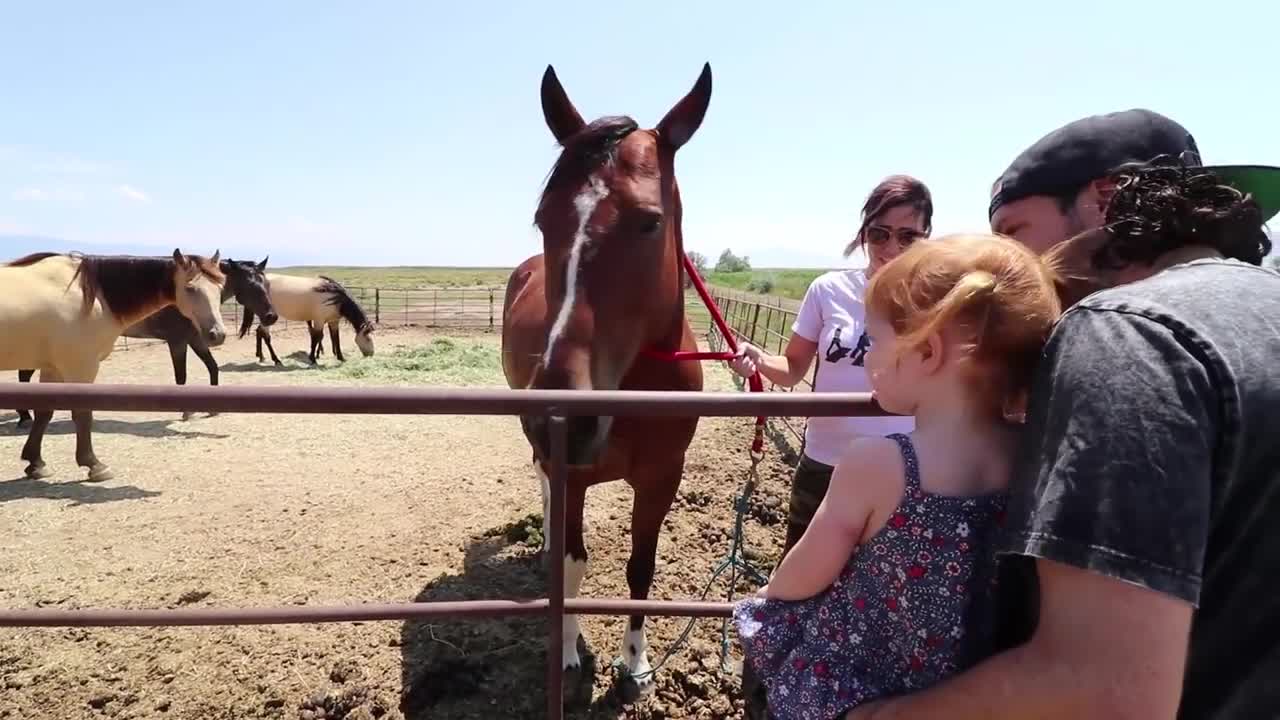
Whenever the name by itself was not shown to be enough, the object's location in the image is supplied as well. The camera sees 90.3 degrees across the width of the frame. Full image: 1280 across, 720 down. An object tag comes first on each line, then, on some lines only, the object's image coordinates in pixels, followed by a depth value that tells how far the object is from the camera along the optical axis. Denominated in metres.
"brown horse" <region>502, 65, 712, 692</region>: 2.06
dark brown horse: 8.81
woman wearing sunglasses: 2.39
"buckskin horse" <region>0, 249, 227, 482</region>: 5.97
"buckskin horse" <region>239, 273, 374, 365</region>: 14.55
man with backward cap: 0.63
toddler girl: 0.84
